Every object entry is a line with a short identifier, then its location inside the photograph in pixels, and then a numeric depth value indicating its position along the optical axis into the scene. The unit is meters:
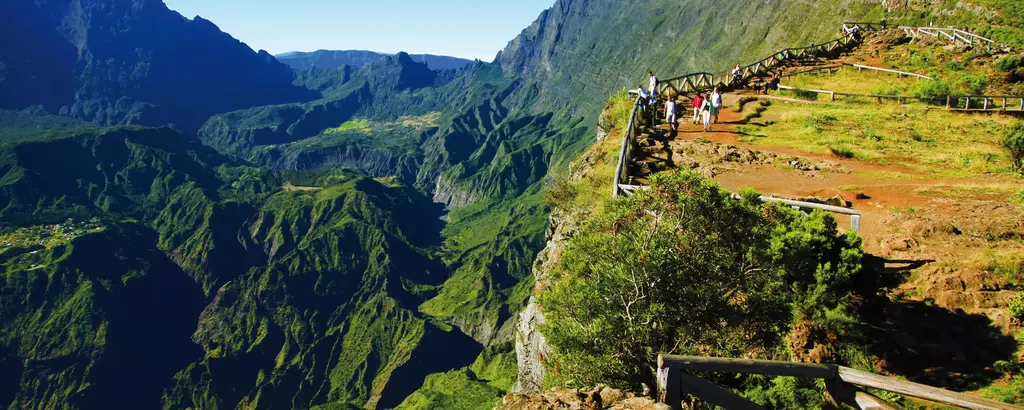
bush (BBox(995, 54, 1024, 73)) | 40.69
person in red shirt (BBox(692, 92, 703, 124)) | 32.73
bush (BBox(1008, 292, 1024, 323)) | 12.35
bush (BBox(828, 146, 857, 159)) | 26.17
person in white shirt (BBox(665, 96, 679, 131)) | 29.45
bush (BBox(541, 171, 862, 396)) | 11.16
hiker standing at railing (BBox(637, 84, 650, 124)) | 32.81
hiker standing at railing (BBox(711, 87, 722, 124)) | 31.81
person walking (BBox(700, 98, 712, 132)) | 31.42
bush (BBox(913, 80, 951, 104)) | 34.94
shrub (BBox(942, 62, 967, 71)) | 43.77
